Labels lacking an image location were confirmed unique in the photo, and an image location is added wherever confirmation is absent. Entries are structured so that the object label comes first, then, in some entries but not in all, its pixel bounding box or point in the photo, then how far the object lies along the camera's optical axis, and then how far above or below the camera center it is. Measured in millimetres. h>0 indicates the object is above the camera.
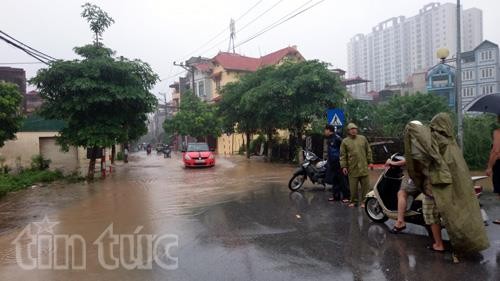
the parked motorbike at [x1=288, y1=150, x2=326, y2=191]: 10555 -1084
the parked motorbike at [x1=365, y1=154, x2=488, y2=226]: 5922 -1050
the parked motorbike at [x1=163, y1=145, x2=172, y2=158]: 35681 -1530
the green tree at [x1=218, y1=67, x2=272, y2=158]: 20031 +1591
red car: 20641 -1235
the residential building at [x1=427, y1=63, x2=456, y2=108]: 44562 +5611
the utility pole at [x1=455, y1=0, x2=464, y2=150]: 11157 +1310
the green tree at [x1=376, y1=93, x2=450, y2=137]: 22859 +1277
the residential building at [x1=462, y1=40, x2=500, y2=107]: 44500 +6820
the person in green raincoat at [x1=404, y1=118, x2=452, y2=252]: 4836 -475
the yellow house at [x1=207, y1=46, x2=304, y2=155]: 39344 +7417
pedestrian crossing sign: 11719 +406
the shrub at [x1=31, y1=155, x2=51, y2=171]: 19811 -1307
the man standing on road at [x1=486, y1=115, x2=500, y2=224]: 6020 -544
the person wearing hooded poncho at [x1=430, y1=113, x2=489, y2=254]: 4691 -856
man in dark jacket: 8859 -772
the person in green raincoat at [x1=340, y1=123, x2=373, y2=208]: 7965 -585
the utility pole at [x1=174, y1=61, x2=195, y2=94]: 39050 +6959
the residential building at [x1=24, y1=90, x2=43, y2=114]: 46306 +4522
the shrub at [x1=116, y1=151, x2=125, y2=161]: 33747 -1725
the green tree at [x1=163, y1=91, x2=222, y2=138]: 39406 +1522
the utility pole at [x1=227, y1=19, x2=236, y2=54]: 34212 +9058
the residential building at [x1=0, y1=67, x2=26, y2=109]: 33719 +5416
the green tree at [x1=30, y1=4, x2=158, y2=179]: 14393 +1576
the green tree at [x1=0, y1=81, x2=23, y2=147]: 16141 +1155
